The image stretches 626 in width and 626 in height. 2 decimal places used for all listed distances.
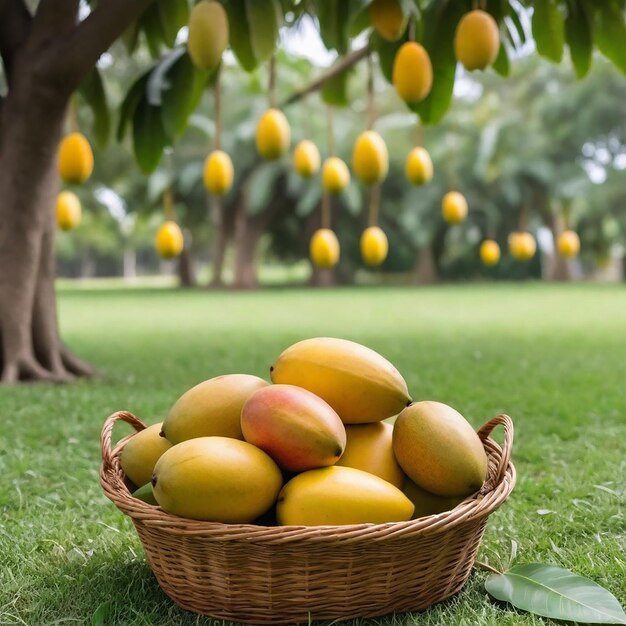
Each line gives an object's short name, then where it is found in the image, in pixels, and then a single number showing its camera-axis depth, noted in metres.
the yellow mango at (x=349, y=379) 1.85
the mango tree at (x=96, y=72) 4.04
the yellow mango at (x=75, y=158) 4.38
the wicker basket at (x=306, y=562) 1.51
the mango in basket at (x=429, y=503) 1.79
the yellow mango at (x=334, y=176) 5.09
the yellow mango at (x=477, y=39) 3.11
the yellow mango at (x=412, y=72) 3.41
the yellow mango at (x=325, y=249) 5.74
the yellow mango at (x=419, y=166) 5.05
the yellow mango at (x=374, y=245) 5.64
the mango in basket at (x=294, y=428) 1.69
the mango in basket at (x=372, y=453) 1.81
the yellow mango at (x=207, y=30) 3.06
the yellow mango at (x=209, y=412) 1.85
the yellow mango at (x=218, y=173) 4.70
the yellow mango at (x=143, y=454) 1.89
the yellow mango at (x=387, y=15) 3.33
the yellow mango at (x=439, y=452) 1.74
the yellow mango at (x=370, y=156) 4.53
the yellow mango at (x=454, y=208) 6.63
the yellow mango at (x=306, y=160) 5.08
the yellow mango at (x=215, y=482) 1.59
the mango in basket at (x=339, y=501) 1.61
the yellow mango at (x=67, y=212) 5.51
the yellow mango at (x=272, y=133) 4.26
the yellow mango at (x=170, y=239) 5.68
